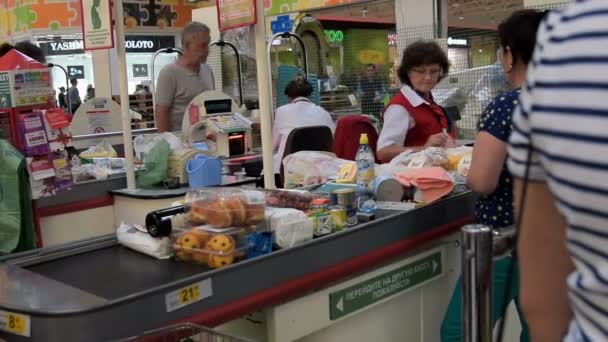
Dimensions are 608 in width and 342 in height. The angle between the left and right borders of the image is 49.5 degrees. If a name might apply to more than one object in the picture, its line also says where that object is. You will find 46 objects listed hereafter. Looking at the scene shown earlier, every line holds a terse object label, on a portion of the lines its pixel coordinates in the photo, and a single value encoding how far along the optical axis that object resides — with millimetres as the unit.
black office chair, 4715
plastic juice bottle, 2700
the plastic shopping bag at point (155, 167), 3811
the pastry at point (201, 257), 2037
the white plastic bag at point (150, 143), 4020
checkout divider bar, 5769
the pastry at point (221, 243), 2008
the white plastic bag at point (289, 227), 2166
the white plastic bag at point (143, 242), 2168
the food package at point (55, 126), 3244
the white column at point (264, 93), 2857
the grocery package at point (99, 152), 4539
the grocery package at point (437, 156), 2971
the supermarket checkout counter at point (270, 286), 1706
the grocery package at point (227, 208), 2131
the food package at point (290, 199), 2477
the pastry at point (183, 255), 2109
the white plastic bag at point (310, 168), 3244
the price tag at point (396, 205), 2623
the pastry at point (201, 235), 2074
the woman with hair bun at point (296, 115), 5031
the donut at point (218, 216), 2117
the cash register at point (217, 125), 4461
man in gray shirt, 5246
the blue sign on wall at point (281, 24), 9469
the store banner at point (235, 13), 2868
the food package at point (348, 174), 2961
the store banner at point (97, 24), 3664
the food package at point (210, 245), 2006
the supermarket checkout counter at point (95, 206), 3646
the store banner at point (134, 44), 13820
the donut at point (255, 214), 2178
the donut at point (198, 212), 2168
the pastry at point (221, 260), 1996
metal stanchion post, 1339
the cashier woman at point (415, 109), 3525
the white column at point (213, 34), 8422
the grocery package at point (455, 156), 3016
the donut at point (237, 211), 2141
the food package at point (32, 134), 3163
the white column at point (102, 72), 11766
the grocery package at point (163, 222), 2158
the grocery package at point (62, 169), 3291
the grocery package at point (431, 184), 2727
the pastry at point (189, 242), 2076
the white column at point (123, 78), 3641
